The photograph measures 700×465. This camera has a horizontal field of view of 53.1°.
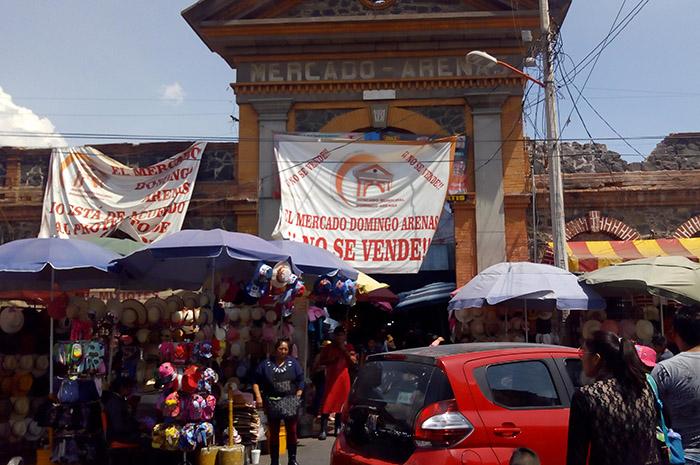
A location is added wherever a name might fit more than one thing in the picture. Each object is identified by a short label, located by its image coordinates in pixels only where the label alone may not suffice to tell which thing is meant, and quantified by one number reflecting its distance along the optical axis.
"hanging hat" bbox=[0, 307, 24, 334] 10.24
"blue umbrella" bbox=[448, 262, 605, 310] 10.45
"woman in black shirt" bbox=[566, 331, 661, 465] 3.57
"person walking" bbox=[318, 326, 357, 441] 11.19
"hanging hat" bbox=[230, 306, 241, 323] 10.73
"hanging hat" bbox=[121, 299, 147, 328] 10.32
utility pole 11.92
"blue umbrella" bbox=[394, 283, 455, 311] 14.34
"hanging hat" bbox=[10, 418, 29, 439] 9.84
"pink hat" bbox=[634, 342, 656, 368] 5.46
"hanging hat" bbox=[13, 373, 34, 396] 10.23
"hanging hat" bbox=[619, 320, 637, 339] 11.18
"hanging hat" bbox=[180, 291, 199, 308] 10.02
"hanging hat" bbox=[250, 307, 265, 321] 10.84
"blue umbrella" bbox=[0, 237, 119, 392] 8.91
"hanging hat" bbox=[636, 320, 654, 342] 11.08
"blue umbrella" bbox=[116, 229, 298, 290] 8.62
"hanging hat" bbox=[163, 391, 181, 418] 8.12
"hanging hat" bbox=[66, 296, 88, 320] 9.81
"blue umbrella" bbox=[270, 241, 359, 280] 10.09
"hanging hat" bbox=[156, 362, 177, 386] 8.20
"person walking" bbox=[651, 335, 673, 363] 9.19
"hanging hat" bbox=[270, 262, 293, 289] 9.12
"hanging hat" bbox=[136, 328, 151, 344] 10.51
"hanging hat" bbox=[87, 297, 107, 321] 10.05
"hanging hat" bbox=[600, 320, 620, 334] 11.14
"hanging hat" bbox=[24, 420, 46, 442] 9.90
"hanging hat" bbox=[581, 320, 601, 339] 11.20
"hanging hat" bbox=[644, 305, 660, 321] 11.74
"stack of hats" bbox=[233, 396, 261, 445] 9.38
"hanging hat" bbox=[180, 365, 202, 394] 8.21
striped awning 13.91
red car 4.84
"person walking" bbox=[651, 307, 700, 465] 4.16
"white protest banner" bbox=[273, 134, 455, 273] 14.69
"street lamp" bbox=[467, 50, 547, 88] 12.11
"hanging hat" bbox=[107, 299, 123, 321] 10.32
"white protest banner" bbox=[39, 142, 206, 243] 15.09
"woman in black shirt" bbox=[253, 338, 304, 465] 8.37
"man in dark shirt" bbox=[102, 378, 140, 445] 9.09
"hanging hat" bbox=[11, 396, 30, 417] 10.05
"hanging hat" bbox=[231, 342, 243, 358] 10.57
